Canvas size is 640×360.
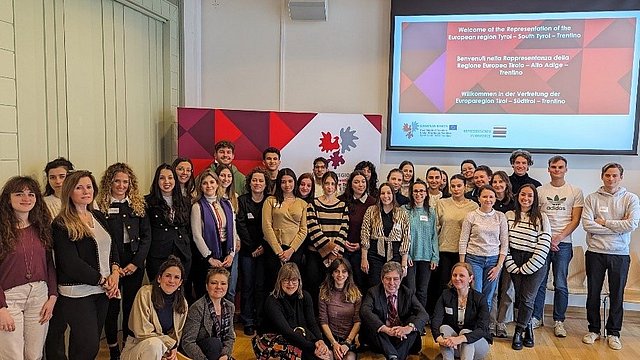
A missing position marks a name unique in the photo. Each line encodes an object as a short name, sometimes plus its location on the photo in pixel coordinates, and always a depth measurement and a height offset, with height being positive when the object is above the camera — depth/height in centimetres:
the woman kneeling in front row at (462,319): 329 -122
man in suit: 329 -121
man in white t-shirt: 388 -61
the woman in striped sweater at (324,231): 366 -69
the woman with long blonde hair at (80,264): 263 -71
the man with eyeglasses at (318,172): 414 -28
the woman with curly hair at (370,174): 402 -28
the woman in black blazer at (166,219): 328 -57
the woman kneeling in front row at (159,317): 275 -106
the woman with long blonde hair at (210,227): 346 -65
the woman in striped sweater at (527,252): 363 -80
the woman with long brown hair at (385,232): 360 -67
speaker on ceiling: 466 +123
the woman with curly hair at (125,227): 306 -58
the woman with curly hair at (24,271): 242 -70
